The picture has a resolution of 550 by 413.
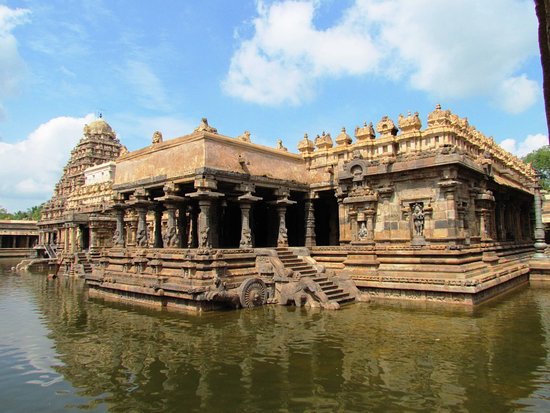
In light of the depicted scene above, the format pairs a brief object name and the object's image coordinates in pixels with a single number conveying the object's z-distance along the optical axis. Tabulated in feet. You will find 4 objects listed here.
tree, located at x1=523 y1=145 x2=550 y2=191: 177.17
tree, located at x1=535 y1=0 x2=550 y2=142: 7.46
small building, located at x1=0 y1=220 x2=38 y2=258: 177.17
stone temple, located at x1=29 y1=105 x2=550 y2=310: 43.47
